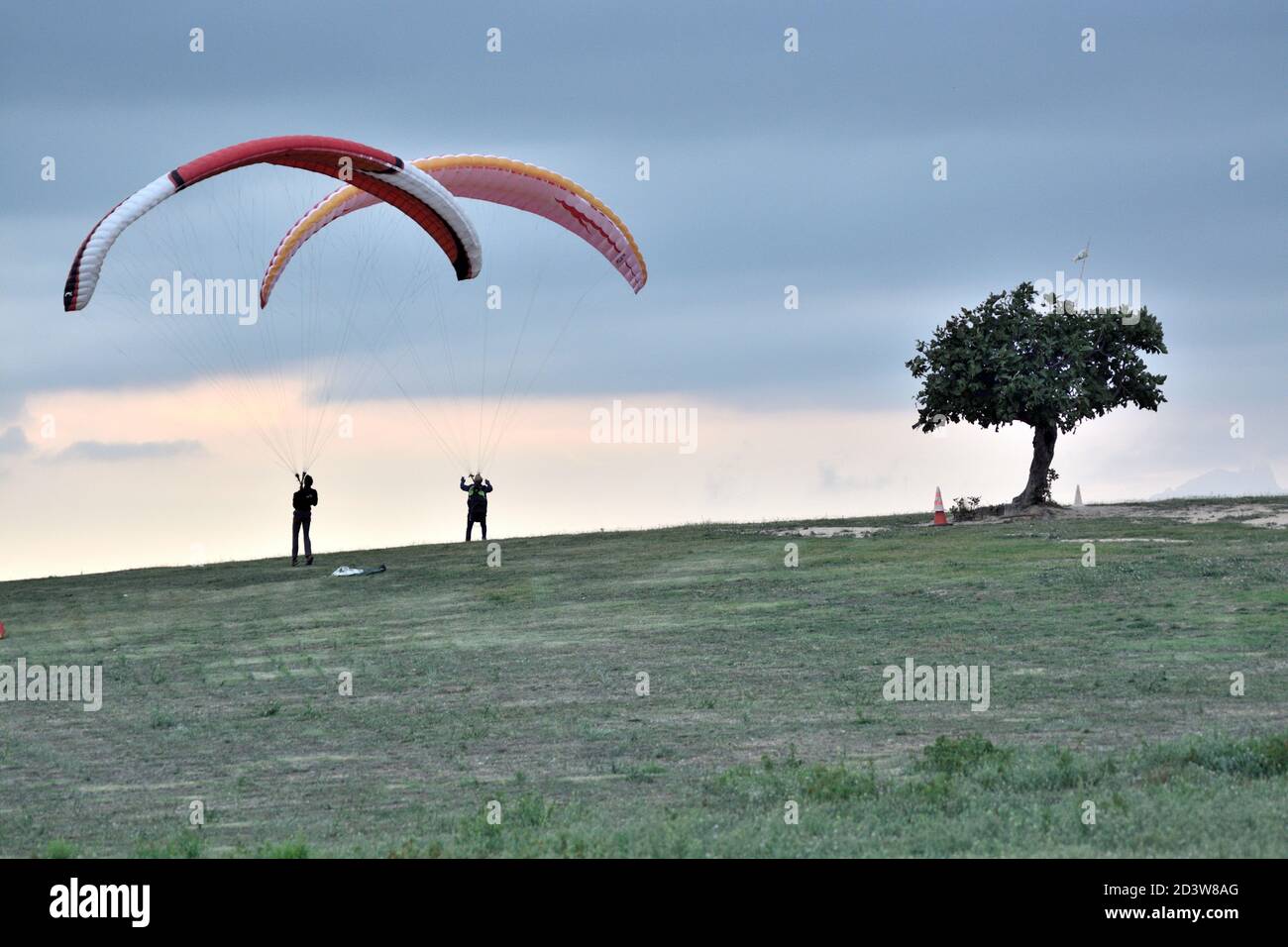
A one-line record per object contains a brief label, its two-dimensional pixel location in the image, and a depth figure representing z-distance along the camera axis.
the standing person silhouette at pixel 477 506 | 46.88
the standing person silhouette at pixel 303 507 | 43.00
